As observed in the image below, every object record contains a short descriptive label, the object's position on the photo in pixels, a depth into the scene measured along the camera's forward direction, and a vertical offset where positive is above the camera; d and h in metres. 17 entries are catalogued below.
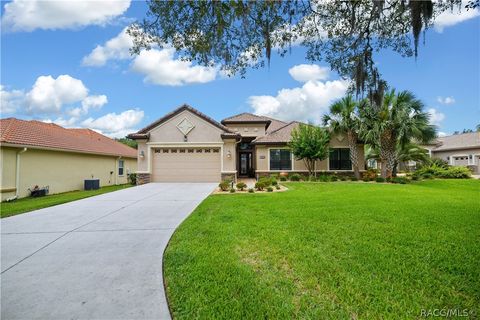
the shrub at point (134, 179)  16.93 -0.78
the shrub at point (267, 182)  12.93 -0.89
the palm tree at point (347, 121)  17.05 +3.17
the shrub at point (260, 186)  12.68 -1.04
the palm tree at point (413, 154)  20.67 +0.87
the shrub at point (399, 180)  15.94 -1.06
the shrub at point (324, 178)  17.14 -0.91
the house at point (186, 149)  16.22 +1.24
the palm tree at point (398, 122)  16.03 +2.82
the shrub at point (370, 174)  17.56 -0.70
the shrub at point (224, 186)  12.53 -1.01
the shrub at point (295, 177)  17.83 -0.84
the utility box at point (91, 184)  16.02 -1.05
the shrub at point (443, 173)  19.27 -0.75
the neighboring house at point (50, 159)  11.52 +0.60
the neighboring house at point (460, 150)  24.83 +1.51
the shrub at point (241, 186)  12.87 -1.05
